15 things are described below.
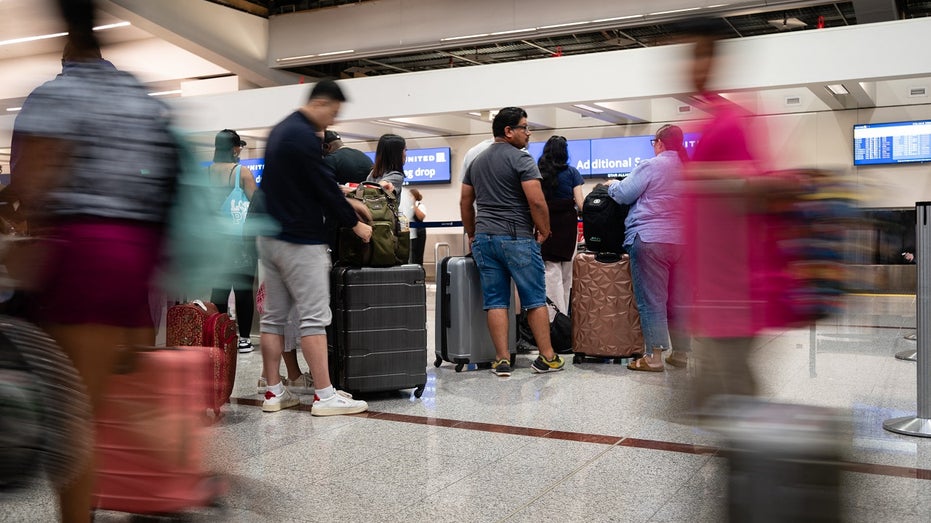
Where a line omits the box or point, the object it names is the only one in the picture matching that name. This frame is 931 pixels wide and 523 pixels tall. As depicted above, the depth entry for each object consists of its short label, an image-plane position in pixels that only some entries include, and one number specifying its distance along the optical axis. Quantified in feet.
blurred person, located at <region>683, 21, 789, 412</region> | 6.06
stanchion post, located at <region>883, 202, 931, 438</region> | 11.39
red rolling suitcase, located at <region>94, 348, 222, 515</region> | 6.66
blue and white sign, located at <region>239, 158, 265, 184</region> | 51.60
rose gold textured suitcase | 18.74
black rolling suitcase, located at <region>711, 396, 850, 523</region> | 5.55
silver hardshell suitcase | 18.19
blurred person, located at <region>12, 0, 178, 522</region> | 6.09
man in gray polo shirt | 17.13
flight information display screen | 40.91
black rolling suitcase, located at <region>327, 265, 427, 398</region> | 14.78
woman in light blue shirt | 17.49
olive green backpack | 14.88
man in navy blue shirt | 13.10
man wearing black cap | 17.46
